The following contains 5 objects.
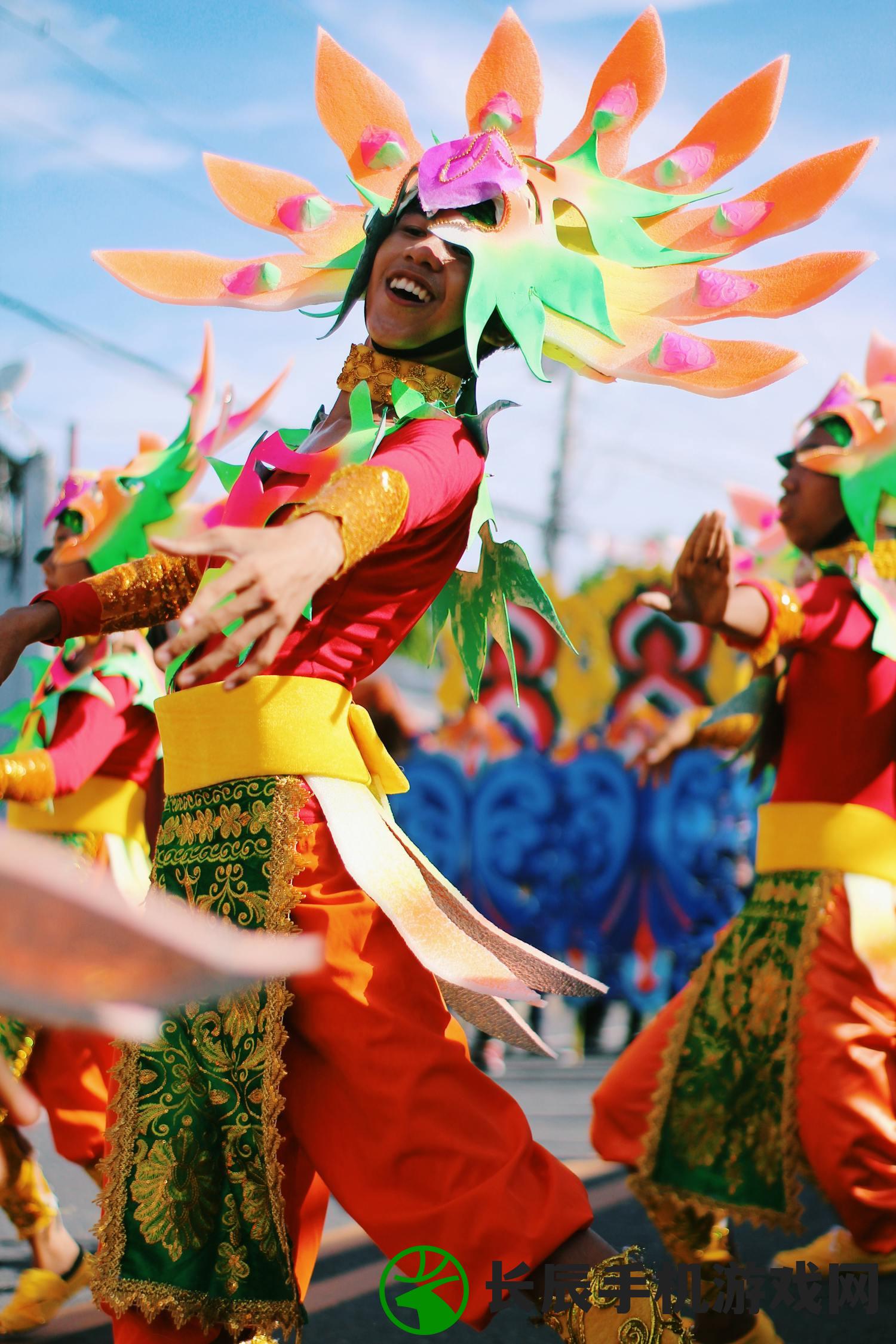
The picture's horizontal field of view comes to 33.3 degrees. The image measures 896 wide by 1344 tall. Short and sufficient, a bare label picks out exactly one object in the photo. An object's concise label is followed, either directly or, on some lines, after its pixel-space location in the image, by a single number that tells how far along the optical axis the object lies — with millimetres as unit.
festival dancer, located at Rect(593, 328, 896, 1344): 3039
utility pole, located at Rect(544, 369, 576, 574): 19094
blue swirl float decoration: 9055
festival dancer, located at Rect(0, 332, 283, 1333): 3535
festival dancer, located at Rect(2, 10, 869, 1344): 1884
